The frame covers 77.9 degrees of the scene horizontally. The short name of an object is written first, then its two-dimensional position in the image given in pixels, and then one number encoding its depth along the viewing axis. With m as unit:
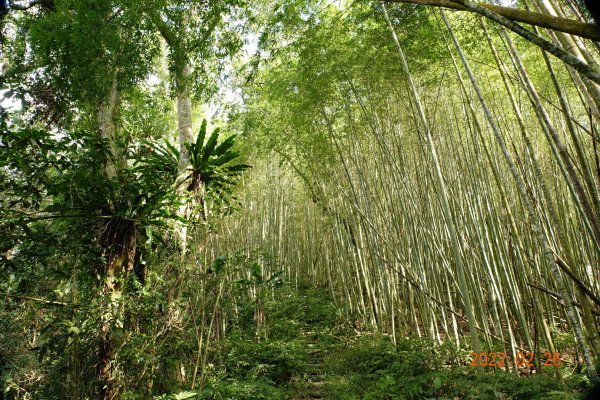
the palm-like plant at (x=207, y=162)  3.42
